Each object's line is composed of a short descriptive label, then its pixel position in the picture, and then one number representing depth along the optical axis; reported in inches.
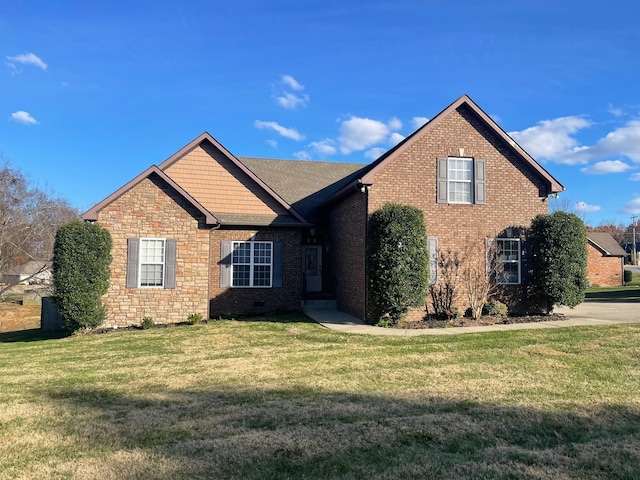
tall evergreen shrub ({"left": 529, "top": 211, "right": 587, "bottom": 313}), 542.9
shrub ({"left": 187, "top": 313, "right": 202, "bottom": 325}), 562.9
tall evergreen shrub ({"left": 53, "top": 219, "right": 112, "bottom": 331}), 512.1
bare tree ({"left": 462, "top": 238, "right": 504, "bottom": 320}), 559.8
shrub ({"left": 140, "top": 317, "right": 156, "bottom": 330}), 547.2
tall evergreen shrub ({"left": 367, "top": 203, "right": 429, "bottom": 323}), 498.6
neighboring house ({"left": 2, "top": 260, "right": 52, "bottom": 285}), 1726.6
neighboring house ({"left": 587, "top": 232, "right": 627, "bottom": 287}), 1411.2
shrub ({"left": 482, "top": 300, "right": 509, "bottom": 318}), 545.6
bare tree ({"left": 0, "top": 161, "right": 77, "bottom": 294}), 1201.4
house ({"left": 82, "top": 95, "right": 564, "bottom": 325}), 561.0
